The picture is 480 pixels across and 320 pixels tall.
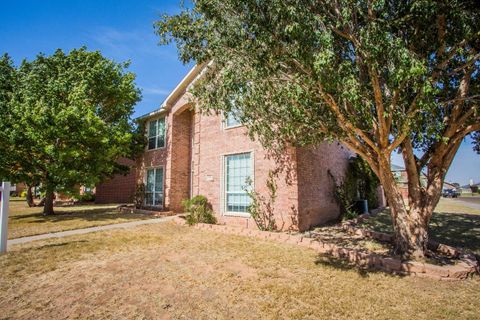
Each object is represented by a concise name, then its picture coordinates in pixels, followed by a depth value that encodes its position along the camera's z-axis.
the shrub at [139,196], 17.31
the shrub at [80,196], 13.38
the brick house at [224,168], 9.88
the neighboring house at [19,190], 38.94
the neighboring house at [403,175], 29.50
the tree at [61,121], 12.73
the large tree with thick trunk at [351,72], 4.62
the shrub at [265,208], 9.91
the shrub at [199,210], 11.39
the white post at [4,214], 6.72
